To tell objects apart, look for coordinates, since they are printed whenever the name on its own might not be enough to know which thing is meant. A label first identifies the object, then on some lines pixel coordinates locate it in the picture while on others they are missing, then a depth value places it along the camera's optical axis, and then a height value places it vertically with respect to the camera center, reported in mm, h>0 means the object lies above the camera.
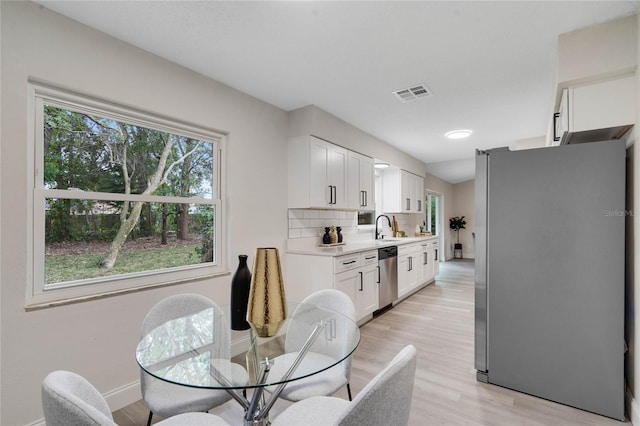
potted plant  9875 -331
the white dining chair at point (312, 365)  1363 -859
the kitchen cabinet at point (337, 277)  3136 -704
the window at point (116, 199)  1847 +107
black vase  1531 -431
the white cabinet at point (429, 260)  5402 -907
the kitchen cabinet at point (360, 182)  4102 +468
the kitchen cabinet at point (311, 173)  3387 +494
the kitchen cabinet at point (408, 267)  4477 -857
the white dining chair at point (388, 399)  792 -522
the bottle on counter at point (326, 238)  3959 -323
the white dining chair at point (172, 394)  1363 -885
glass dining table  1170 -642
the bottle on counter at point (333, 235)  4036 -287
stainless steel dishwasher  3922 -866
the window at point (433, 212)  8516 +65
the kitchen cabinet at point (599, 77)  1931 +950
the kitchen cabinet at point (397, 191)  5551 +453
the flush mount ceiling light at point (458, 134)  4242 +1181
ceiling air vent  2916 +1251
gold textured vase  1373 -365
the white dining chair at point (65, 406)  757 -512
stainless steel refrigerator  1926 -419
